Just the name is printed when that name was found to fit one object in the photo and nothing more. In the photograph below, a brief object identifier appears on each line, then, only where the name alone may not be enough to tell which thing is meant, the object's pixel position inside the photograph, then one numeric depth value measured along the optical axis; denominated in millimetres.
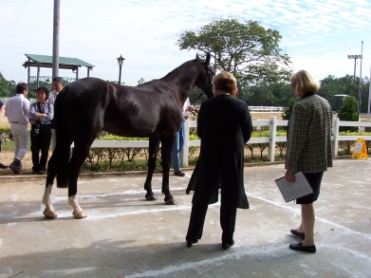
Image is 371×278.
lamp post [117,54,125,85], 17570
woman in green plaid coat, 3238
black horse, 4078
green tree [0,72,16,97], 58456
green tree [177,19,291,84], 25906
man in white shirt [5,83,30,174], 6281
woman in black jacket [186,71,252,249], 3307
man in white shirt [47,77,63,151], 6500
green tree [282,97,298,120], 21084
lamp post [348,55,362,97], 46500
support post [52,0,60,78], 7027
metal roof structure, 21469
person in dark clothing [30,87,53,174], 6324
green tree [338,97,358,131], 19016
